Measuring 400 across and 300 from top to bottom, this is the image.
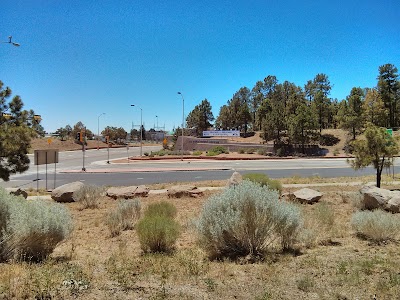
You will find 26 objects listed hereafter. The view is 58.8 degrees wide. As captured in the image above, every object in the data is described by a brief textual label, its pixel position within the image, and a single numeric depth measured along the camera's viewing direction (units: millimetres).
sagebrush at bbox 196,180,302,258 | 6594
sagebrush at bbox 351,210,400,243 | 7504
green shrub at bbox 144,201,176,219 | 10438
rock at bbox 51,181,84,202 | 16938
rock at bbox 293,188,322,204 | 14352
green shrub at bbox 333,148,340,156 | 56438
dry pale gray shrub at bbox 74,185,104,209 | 14991
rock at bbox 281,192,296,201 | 15034
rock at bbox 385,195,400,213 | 11102
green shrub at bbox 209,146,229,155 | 64025
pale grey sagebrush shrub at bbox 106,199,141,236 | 10125
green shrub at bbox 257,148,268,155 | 60712
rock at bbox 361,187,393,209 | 11620
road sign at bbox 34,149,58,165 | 21736
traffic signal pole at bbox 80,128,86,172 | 43006
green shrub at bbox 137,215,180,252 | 7406
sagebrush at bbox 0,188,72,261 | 6152
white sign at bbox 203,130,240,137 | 84000
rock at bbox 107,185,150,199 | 17141
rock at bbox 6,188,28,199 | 16373
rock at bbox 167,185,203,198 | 16969
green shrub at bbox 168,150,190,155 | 63406
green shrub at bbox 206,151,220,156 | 59947
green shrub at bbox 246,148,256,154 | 63469
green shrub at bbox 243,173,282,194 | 16188
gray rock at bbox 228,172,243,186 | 16067
